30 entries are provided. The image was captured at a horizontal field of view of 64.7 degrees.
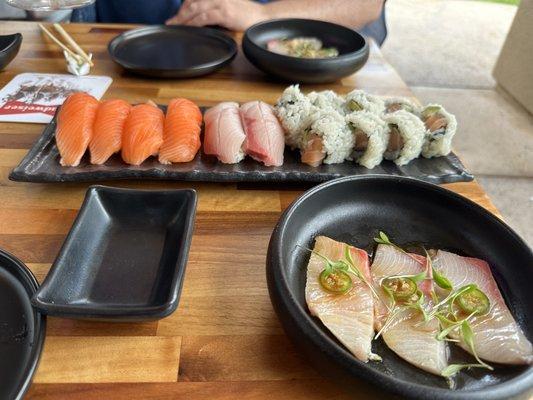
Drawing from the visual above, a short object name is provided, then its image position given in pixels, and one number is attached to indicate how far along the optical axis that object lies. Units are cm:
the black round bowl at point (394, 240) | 21
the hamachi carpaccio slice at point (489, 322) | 24
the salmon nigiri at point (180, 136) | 40
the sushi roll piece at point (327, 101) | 43
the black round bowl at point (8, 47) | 54
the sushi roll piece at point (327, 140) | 40
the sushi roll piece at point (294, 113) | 42
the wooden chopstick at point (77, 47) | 59
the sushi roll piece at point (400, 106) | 44
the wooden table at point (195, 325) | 24
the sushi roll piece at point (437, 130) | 42
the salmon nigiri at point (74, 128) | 39
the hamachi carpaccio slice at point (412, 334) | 24
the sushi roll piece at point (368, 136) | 40
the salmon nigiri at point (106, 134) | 40
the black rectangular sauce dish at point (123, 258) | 25
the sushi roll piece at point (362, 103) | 43
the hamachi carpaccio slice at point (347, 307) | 24
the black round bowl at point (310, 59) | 55
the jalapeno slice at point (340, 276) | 27
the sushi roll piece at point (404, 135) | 40
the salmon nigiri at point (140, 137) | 39
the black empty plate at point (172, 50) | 56
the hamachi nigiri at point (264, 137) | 41
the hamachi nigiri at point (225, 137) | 40
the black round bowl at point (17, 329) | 23
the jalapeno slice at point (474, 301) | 26
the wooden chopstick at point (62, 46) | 58
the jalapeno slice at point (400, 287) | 27
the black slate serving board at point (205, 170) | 38
